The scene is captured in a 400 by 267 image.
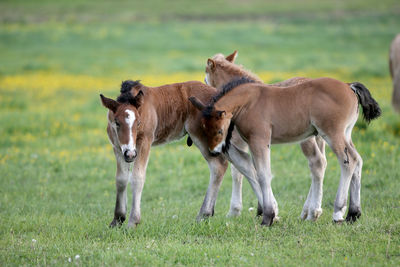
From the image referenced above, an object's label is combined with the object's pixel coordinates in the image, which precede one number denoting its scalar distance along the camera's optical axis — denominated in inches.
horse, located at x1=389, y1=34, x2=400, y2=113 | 977.5
